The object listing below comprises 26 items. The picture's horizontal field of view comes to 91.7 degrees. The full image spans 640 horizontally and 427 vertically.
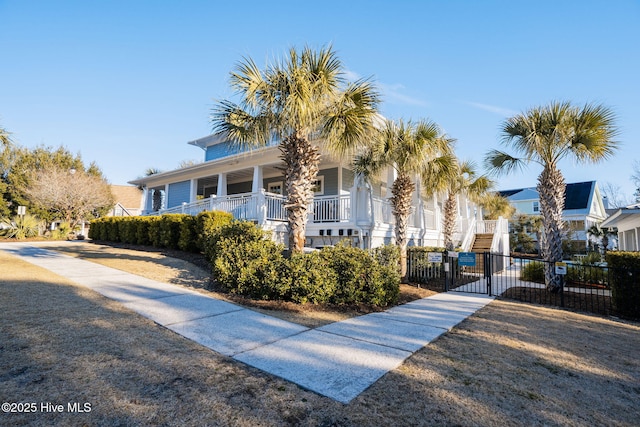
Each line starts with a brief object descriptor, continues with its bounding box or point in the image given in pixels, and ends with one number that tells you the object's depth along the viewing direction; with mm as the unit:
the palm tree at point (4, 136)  11128
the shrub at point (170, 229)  12836
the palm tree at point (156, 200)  23962
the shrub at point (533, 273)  12992
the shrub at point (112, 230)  17838
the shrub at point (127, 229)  16008
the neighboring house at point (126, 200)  36250
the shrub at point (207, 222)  10871
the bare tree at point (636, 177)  25455
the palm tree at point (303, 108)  7977
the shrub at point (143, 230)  14969
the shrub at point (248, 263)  6785
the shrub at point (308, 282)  6574
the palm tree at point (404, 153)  10078
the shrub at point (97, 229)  19500
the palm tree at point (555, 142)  9359
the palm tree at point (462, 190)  16578
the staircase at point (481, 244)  16233
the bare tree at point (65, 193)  25516
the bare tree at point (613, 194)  41562
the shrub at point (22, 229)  23609
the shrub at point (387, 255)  9695
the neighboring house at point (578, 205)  32250
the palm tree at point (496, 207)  23875
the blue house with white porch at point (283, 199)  11945
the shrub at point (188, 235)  11984
